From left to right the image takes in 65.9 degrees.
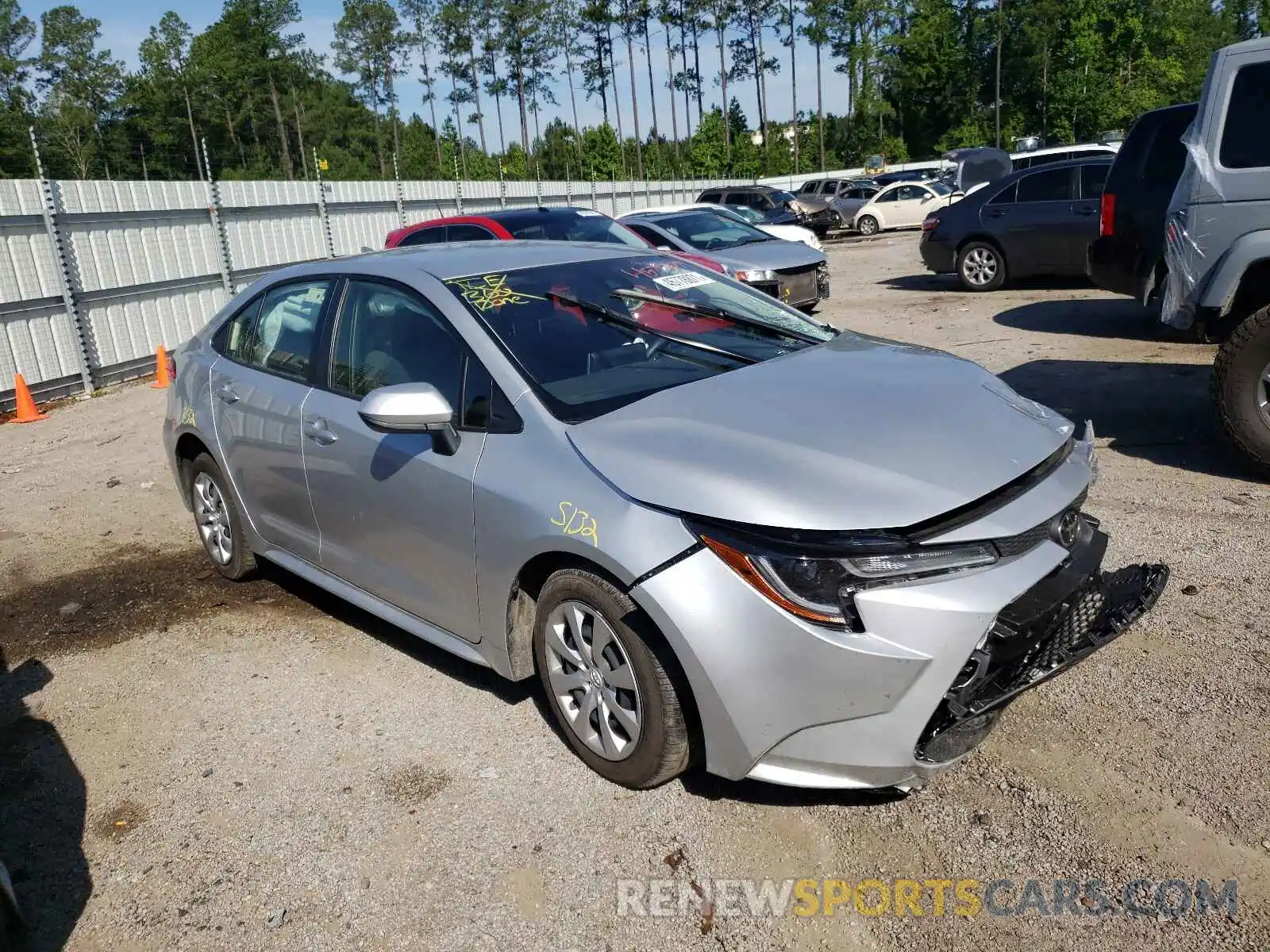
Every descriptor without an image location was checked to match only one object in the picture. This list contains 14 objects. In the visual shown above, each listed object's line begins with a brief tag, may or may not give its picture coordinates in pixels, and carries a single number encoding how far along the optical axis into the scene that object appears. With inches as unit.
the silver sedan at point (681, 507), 104.9
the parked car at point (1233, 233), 209.5
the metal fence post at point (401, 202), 739.4
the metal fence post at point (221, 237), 555.8
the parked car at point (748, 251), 459.5
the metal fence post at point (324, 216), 655.8
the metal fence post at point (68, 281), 444.1
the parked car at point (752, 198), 1030.4
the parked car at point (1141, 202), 312.3
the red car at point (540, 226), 422.3
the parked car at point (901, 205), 1131.3
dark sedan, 504.7
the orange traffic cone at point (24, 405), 411.5
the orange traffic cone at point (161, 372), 466.3
